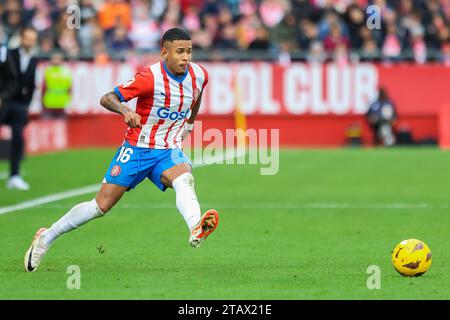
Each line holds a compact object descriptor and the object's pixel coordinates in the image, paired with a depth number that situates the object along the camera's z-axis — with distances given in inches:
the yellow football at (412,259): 362.6
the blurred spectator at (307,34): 1082.1
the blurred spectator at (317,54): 1066.7
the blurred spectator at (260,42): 1071.0
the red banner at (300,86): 1064.8
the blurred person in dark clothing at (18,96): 678.5
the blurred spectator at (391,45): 1069.1
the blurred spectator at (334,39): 1068.5
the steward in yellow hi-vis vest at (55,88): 1034.1
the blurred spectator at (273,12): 1108.5
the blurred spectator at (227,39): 1084.5
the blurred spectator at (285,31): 1094.1
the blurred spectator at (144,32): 1085.8
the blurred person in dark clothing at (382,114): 1045.8
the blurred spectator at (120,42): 1079.6
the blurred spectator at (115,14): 1108.5
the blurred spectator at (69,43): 1072.8
